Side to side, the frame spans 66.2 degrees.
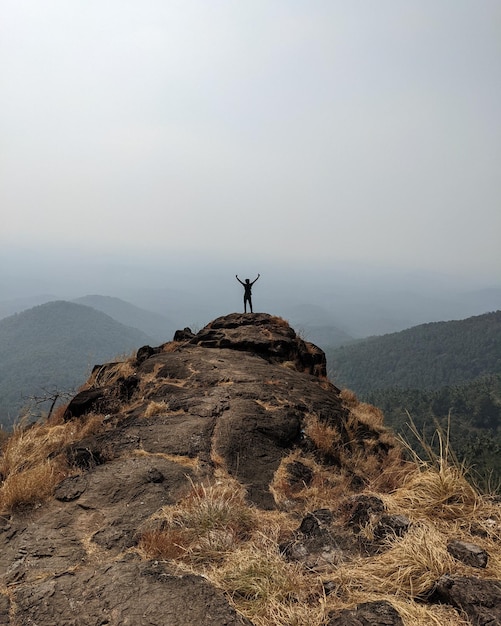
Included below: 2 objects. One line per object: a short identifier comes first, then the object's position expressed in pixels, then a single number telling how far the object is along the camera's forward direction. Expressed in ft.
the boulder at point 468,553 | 10.77
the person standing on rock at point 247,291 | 57.00
